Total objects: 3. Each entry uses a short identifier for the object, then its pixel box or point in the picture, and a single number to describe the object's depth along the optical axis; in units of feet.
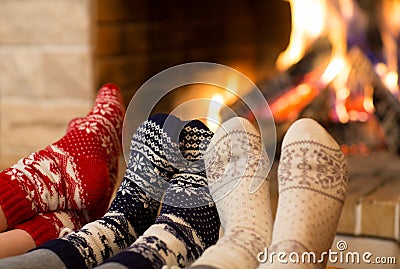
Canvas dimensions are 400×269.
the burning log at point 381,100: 7.09
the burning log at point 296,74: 7.32
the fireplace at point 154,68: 7.24
